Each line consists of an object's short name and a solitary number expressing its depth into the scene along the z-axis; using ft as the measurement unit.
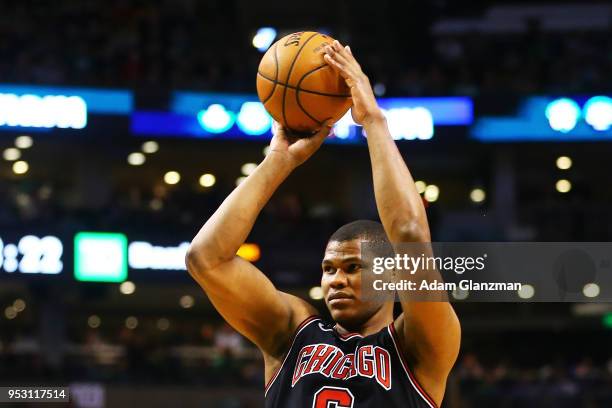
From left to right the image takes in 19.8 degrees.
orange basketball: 20.98
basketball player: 18.87
